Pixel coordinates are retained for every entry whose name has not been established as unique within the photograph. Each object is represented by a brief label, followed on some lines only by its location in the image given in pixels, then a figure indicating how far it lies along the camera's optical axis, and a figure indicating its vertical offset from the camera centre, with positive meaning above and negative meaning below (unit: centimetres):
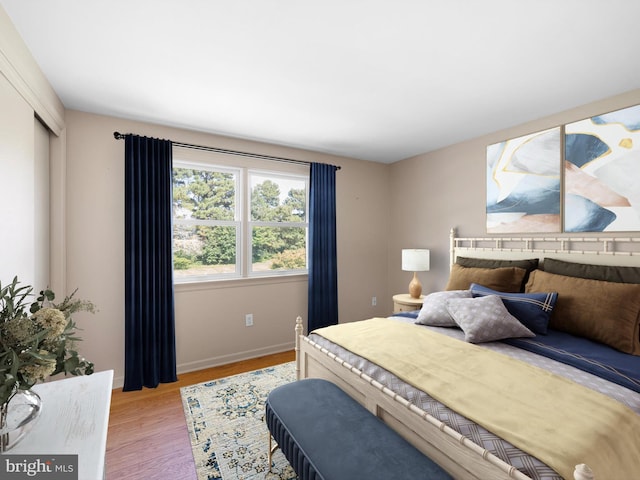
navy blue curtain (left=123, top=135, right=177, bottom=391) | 273 -22
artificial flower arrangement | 85 -31
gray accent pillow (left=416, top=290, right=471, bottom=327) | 230 -54
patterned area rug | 178 -131
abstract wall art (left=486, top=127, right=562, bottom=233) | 270 +54
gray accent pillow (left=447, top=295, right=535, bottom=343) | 197 -54
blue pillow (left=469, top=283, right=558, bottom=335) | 207 -47
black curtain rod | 275 +96
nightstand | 326 -67
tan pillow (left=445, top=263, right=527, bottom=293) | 255 -33
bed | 106 -67
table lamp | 344 -25
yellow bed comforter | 103 -67
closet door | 158 +32
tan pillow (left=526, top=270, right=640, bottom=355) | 184 -46
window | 315 +22
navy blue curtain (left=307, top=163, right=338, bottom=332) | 372 -10
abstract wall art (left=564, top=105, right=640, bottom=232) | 226 +53
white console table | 91 -62
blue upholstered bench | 114 -85
